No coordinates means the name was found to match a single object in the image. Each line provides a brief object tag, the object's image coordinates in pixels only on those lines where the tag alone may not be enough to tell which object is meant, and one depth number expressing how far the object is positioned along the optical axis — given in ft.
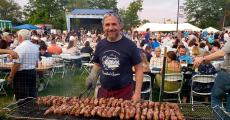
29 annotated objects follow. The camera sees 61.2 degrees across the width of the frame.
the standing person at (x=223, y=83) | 10.84
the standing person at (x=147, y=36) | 40.55
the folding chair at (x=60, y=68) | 23.93
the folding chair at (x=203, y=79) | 16.11
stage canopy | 70.25
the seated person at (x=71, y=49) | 28.50
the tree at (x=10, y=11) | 170.44
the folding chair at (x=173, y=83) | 16.45
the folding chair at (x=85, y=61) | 26.29
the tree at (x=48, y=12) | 122.97
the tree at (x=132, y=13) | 94.14
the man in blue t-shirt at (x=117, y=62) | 8.19
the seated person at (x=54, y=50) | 30.05
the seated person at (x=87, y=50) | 30.89
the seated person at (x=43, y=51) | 24.04
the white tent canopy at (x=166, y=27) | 58.96
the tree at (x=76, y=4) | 115.22
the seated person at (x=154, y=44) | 35.17
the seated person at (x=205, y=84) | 16.31
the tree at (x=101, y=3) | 155.41
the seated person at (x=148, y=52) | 22.48
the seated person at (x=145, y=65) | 18.11
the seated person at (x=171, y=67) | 16.65
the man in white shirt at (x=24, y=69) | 12.88
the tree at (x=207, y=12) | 159.08
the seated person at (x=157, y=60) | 20.39
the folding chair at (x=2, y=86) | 17.81
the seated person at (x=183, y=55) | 22.39
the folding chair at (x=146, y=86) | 16.40
